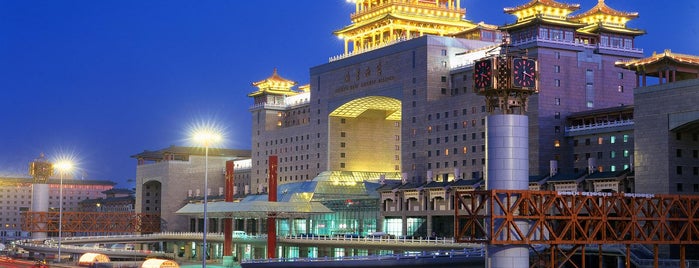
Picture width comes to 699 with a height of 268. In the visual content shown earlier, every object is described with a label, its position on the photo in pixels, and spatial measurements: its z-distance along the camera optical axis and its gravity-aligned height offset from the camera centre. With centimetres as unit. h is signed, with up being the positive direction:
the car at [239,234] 15812 -518
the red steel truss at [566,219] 6938 -113
